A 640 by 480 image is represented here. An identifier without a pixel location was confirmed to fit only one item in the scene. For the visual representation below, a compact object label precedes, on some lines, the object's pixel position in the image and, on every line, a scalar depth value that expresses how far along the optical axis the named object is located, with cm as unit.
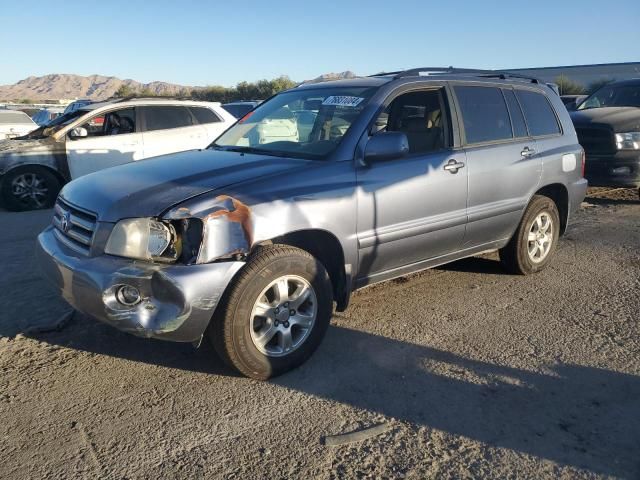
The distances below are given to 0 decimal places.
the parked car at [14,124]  1393
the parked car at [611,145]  852
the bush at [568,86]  3681
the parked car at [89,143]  872
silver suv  316
